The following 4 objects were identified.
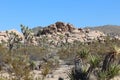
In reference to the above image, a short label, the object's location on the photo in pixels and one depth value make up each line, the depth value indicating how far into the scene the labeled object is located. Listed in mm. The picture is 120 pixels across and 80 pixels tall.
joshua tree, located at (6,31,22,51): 45287
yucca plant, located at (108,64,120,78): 14146
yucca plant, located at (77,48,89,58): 18713
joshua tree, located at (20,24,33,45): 47425
